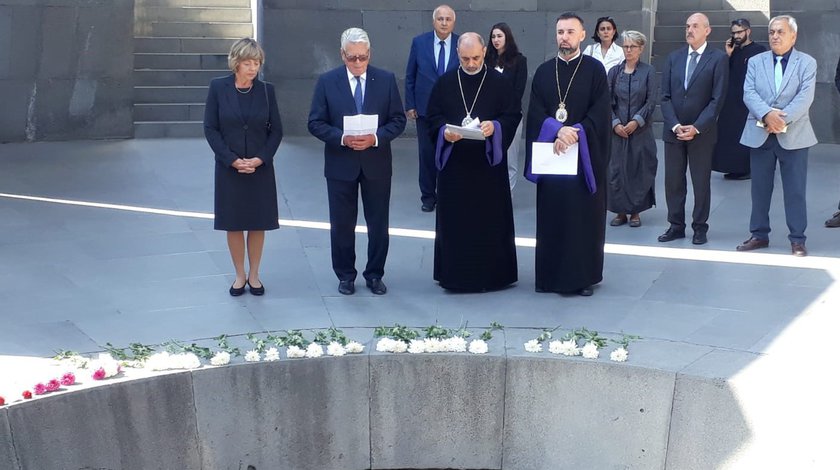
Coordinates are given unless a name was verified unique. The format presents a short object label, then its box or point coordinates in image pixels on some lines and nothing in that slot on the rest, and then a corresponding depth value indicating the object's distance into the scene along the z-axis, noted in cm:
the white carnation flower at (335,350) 620
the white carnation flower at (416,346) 626
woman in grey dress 917
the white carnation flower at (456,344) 630
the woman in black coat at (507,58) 954
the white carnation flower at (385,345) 626
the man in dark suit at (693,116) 880
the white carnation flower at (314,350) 618
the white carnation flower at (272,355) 616
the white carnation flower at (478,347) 624
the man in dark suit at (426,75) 998
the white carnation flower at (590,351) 615
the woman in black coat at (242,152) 726
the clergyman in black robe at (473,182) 754
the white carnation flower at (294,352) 617
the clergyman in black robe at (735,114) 1109
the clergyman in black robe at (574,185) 746
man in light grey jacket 827
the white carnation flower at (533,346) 626
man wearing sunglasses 742
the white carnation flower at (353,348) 623
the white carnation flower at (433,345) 630
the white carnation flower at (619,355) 609
